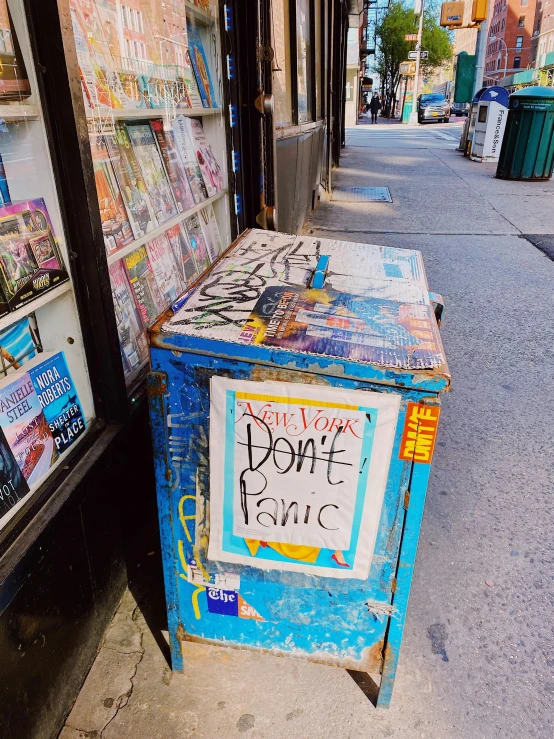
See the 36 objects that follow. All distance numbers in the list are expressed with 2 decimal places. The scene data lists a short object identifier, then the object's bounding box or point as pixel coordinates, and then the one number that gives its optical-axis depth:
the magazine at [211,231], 3.18
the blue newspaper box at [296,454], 1.30
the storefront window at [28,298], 1.44
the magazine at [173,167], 2.60
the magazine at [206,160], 2.99
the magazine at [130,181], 2.19
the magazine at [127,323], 2.14
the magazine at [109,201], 2.03
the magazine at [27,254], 1.46
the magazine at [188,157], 2.76
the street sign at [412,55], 39.44
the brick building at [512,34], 72.69
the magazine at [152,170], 2.40
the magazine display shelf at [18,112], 1.37
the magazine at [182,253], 2.75
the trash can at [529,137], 9.60
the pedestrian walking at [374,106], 35.50
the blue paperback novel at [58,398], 1.64
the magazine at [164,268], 2.52
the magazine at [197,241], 2.96
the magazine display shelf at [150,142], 2.05
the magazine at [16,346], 1.53
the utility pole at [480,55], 18.97
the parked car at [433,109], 34.50
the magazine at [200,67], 2.84
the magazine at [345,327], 1.29
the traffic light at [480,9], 15.46
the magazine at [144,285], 2.31
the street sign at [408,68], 42.88
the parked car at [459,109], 45.62
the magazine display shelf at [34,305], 1.43
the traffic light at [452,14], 19.83
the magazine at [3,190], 1.46
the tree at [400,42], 53.31
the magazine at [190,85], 2.77
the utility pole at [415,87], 36.75
